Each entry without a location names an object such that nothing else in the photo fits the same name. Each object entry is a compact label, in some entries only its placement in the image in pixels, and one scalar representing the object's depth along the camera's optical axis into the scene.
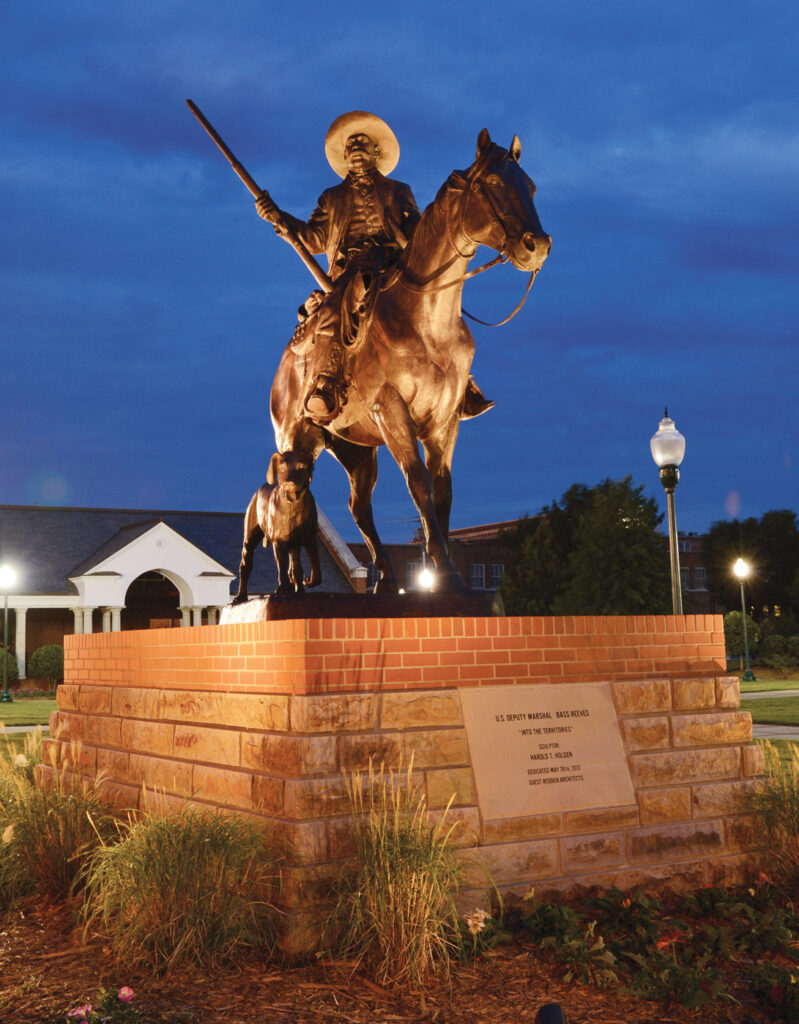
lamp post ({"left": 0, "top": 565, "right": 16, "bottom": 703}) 28.69
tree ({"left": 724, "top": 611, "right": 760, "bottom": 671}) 39.47
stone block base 5.52
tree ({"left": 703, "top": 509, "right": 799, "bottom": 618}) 65.69
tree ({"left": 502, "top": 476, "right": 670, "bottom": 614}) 41.47
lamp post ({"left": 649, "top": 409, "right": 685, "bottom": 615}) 13.65
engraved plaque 5.97
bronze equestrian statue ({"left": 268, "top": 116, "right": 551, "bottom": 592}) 6.79
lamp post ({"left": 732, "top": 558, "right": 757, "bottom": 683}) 29.99
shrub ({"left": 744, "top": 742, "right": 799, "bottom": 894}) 6.39
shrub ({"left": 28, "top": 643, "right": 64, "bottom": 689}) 34.72
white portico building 37.78
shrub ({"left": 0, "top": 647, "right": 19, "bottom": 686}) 35.03
